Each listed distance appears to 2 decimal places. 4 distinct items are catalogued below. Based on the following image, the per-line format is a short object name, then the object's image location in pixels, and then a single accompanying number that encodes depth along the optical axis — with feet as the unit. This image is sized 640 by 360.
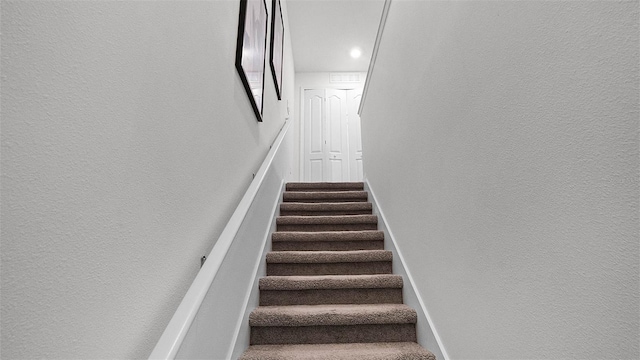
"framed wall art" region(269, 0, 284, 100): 9.39
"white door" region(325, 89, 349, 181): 18.38
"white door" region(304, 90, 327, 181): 18.37
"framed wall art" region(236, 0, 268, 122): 5.26
